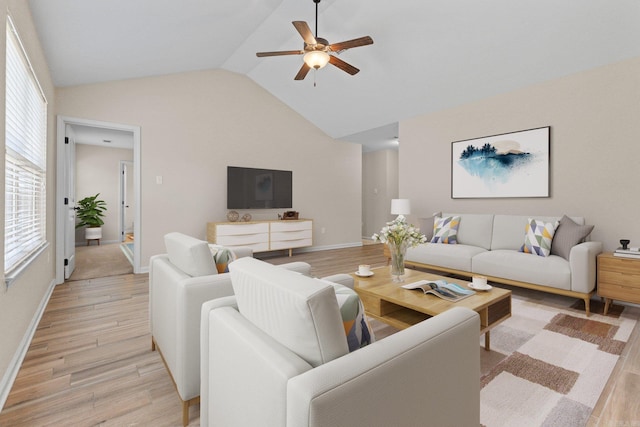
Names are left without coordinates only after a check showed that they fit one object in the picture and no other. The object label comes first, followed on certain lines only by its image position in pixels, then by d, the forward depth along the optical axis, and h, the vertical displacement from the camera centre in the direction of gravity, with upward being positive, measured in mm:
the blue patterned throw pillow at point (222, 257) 1896 -290
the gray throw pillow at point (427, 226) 4473 -208
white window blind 1931 +363
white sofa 2869 -507
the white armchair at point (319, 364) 712 -411
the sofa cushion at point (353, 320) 986 -357
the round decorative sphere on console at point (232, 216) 5156 -83
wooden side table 2684 -588
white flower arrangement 2332 -175
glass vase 2398 -383
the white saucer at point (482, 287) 2191 -537
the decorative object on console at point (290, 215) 5859 -70
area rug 1513 -953
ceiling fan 2885 +1620
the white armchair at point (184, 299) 1432 -453
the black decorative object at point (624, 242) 2877 -278
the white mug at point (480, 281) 2197 -493
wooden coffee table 1952 -593
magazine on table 2069 -547
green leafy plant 7156 -62
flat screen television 5270 +415
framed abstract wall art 3820 +636
